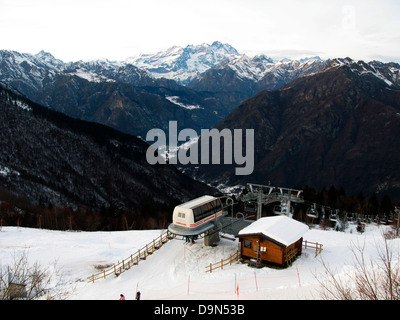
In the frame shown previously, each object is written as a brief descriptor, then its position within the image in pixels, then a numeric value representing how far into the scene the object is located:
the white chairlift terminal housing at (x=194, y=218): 37.09
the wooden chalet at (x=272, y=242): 33.16
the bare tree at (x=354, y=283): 14.34
